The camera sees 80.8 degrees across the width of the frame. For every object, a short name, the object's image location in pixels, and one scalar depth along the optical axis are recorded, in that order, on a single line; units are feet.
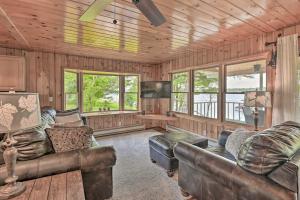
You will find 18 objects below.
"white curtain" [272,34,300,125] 9.18
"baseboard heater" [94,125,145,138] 17.67
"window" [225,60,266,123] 11.55
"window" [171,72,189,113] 17.56
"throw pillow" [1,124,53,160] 5.64
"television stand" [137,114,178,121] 16.42
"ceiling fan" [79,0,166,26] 5.05
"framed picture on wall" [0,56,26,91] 13.12
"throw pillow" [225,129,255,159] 7.07
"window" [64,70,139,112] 17.27
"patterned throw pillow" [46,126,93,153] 6.43
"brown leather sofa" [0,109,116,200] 5.61
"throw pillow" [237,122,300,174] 4.40
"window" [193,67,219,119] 14.57
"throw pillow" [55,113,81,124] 12.50
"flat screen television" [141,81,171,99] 18.26
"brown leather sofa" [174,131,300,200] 4.14
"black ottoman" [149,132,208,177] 9.25
